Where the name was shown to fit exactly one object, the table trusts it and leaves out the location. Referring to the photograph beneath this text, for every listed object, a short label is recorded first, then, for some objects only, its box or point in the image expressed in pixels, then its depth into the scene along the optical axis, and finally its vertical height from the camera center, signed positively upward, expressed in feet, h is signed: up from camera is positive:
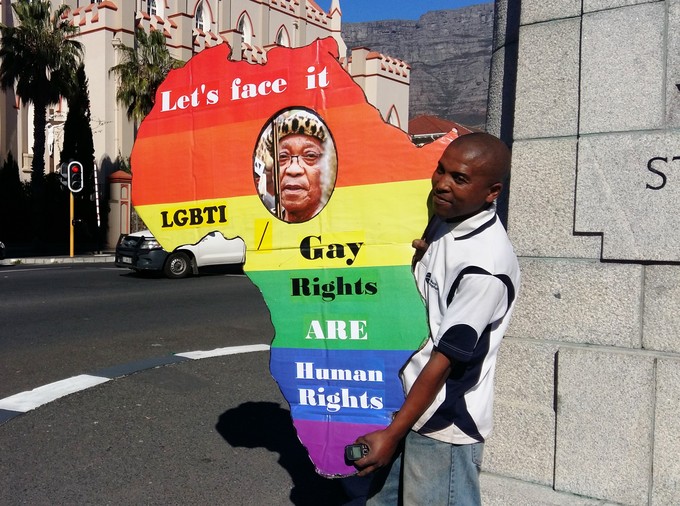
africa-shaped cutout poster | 8.18 +0.13
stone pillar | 10.02 -0.40
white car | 54.34 -2.87
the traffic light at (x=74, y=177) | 78.02 +4.29
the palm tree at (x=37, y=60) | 85.56 +18.79
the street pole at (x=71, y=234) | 76.95 -1.95
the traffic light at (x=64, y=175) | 78.66 +4.56
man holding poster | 6.66 -1.04
